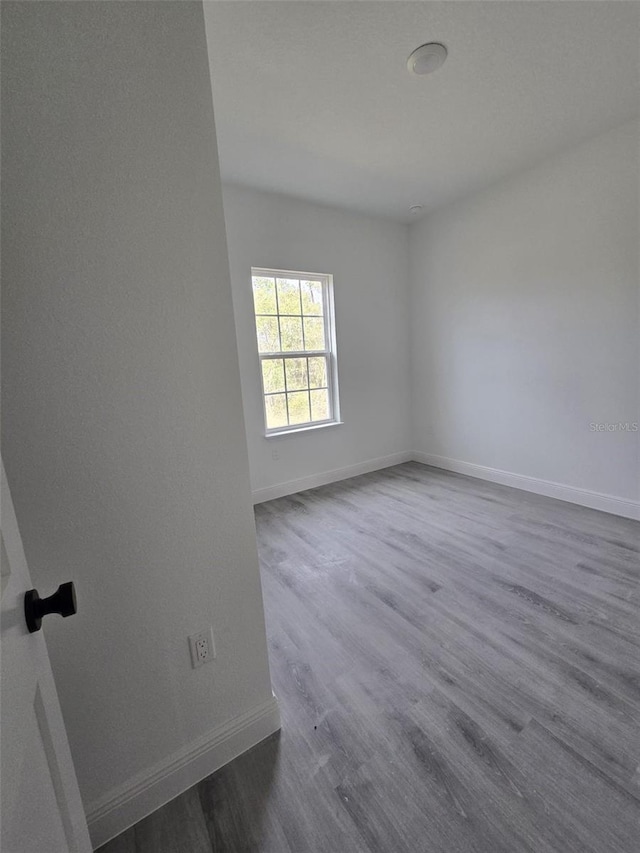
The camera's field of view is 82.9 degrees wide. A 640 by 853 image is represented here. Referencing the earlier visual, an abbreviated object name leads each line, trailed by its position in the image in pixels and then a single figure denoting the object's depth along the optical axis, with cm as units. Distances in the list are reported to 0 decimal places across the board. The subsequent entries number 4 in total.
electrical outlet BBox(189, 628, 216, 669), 112
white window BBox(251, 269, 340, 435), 343
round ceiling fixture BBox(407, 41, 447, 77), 173
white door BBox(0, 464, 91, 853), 43
